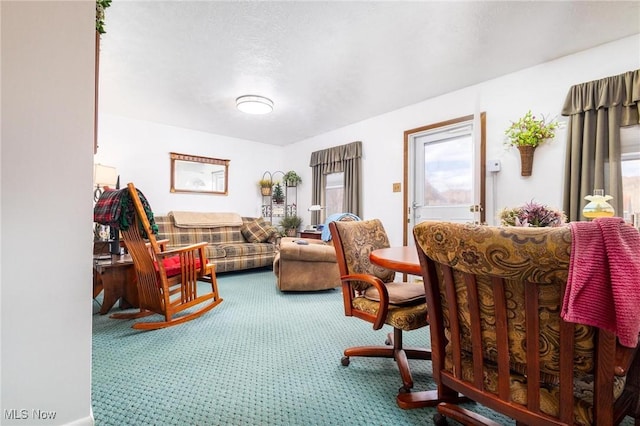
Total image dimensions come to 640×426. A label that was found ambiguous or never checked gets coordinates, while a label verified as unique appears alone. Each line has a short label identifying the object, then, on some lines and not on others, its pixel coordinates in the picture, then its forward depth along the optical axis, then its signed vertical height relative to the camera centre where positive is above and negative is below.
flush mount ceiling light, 3.58 +1.38
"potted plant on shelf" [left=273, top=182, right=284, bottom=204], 5.80 +0.42
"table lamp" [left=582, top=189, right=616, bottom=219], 1.47 +0.05
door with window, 3.52 +0.57
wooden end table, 2.47 -0.56
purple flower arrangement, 1.54 +0.00
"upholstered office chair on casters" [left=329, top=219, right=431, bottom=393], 1.45 -0.44
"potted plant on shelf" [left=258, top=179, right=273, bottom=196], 5.73 +0.58
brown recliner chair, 3.27 -0.58
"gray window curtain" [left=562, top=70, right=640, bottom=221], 2.39 +0.71
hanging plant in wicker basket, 2.77 +0.79
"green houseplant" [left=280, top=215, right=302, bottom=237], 5.49 -0.18
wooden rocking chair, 2.18 -0.48
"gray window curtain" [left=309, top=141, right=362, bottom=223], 4.62 +0.78
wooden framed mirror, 4.90 +0.71
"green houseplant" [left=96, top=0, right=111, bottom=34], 1.31 +0.92
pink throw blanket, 0.63 -0.13
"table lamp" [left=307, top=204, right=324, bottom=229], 5.12 +0.13
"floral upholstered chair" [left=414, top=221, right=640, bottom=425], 0.72 -0.32
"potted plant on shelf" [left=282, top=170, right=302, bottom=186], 5.75 +0.73
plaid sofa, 4.22 -0.41
